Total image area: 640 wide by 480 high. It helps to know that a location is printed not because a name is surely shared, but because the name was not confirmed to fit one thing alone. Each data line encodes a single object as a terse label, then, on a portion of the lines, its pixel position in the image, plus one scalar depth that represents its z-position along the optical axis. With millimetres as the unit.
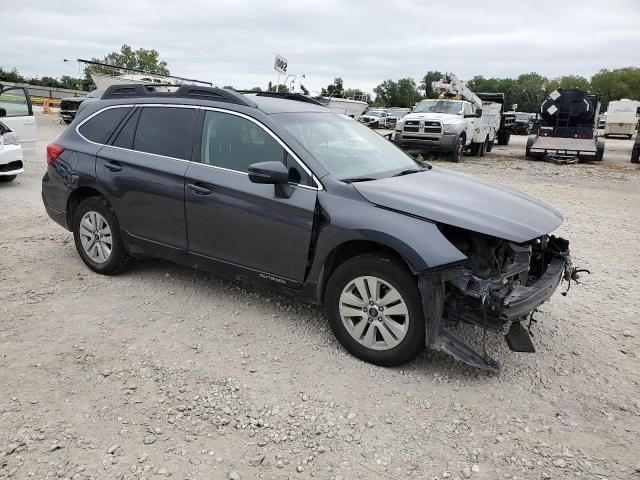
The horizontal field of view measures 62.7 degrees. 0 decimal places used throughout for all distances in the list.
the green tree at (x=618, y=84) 93625
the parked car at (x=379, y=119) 40106
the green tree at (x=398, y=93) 93750
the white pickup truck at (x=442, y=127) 16688
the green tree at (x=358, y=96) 27919
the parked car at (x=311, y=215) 3264
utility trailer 18422
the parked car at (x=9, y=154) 9023
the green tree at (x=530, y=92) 100812
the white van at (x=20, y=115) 10492
